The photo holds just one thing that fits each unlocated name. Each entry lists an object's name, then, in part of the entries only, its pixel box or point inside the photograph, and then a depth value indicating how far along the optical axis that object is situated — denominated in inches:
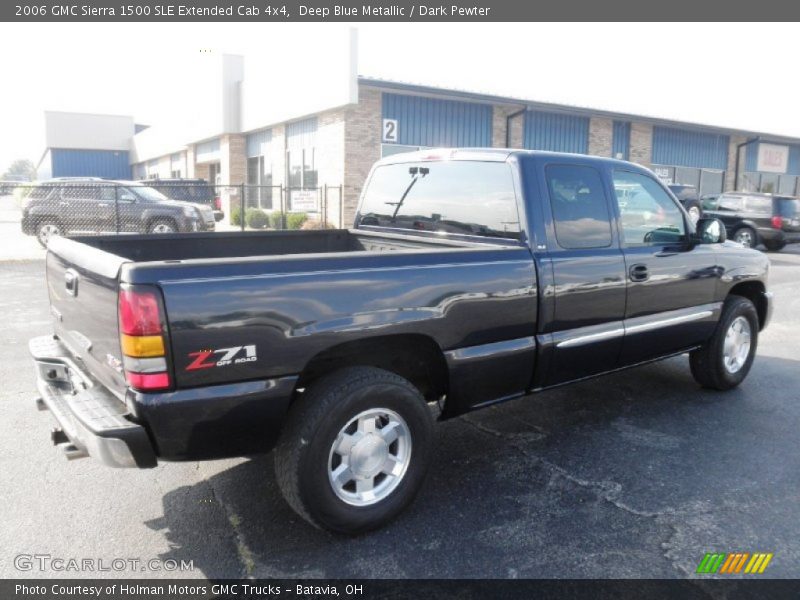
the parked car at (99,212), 613.9
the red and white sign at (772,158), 1150.3
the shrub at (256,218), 863.7
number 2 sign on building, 724.7
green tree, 6064.0
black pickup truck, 107.5
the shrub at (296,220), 743.1
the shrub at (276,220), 794.9
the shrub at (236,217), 922.1
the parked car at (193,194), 750.3
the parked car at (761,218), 693.9
